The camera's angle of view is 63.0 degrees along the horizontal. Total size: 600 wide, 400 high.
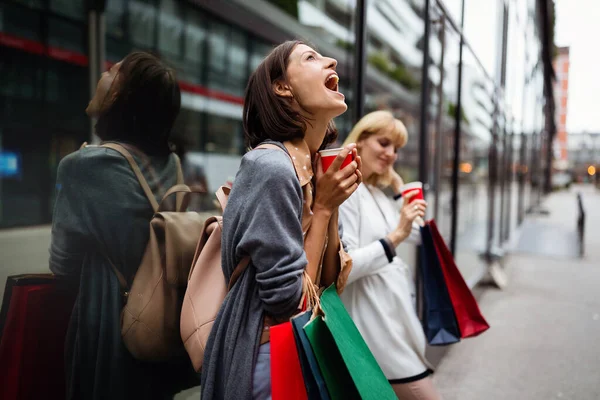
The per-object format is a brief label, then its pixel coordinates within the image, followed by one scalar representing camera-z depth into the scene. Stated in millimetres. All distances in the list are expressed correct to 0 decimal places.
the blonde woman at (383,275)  2109
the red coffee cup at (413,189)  2143
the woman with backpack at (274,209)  1178
